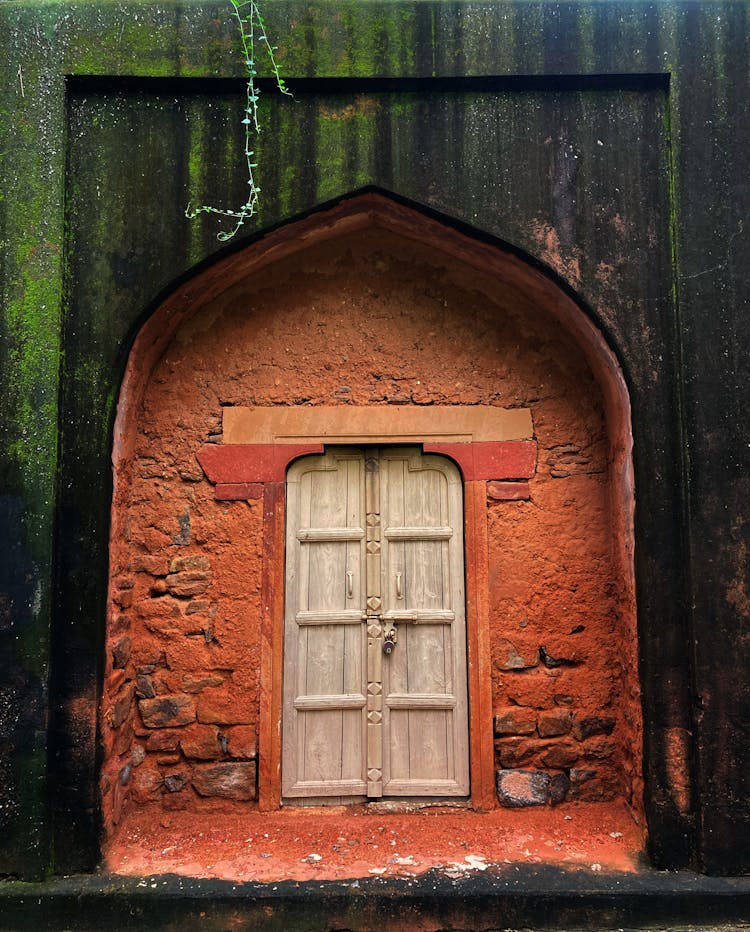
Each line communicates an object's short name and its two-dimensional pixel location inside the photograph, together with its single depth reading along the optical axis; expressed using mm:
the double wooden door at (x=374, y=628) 3498
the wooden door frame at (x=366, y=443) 3494
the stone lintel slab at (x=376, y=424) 3631
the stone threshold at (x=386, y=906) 2779
